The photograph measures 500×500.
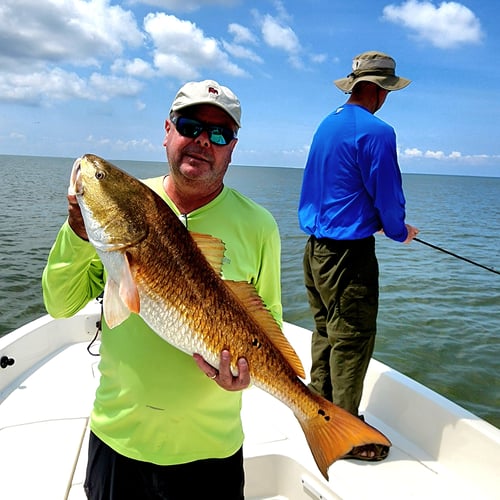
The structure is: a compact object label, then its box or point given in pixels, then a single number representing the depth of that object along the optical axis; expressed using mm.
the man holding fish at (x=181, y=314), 1901
